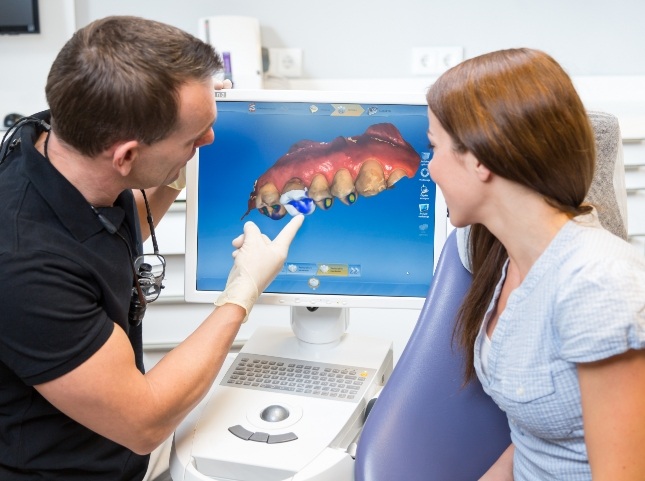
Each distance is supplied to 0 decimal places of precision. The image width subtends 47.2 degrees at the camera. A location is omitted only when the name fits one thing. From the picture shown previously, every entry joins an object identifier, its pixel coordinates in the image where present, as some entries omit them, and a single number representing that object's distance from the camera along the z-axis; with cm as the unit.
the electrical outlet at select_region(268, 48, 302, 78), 259
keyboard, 132
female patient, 90
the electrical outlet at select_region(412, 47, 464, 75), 260
